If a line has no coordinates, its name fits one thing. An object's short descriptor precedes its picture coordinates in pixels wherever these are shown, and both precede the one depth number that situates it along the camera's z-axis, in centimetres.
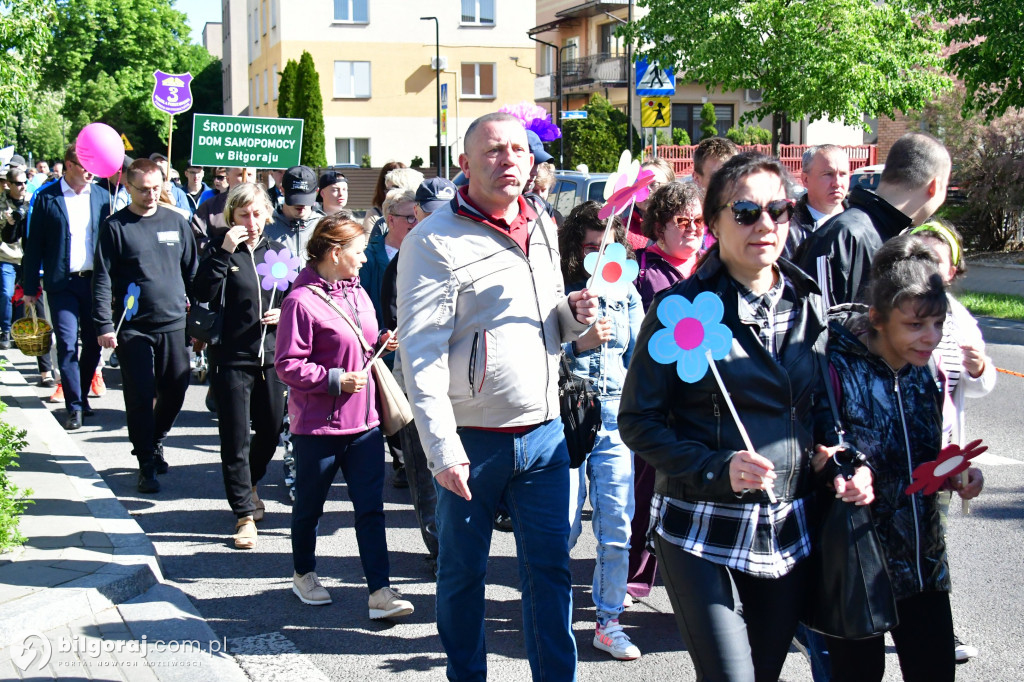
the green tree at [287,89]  4609
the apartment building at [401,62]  4975
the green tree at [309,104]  4522
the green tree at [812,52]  2086
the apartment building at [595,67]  4866
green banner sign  1078
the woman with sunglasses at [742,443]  269
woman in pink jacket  470
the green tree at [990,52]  1473
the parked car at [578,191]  1487
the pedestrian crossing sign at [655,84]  1647
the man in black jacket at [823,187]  579
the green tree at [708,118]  4301
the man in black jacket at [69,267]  848
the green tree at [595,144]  3456
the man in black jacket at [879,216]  379
